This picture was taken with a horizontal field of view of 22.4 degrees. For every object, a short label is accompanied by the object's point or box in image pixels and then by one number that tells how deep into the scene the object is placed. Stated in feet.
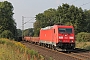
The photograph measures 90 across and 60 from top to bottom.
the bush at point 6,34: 206.56
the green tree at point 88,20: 267.39
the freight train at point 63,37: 83.98
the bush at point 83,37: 144.36
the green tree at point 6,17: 239.91
